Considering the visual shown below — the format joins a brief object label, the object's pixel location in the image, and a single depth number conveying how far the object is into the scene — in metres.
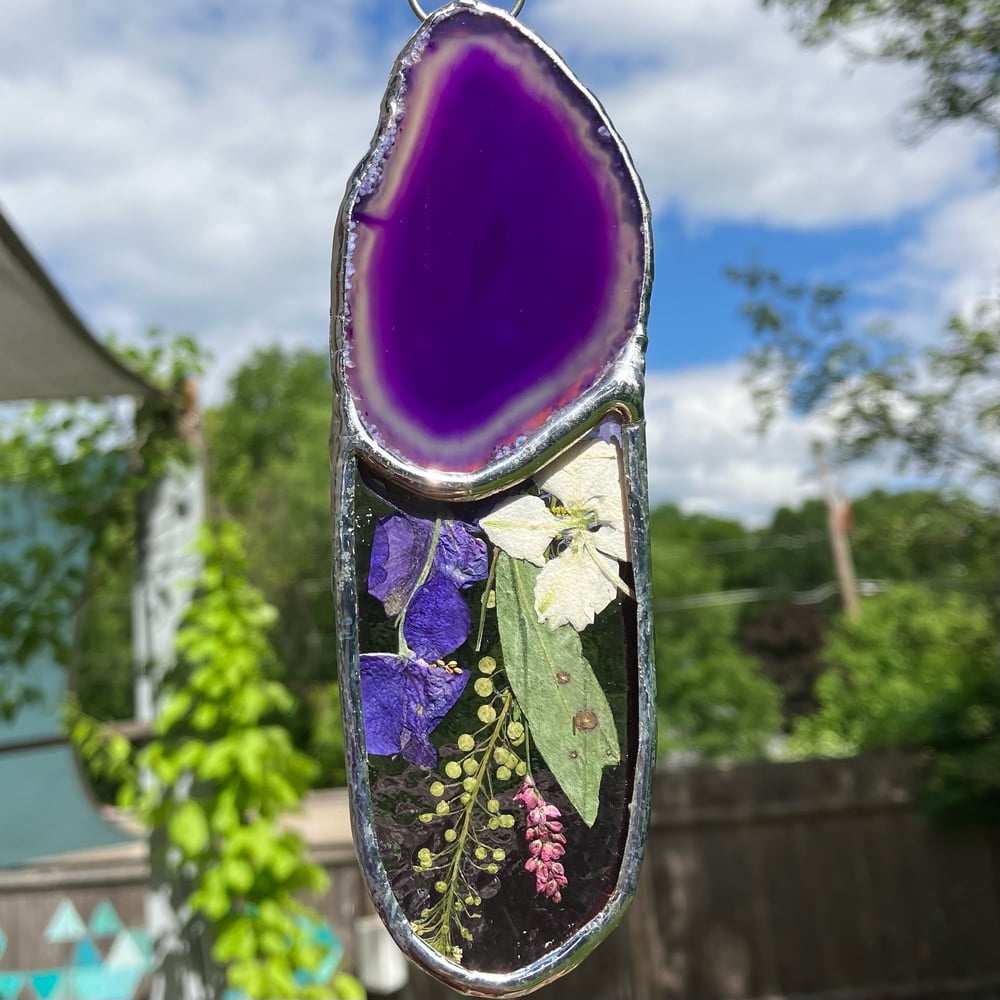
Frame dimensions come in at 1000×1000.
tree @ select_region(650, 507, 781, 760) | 16.27
